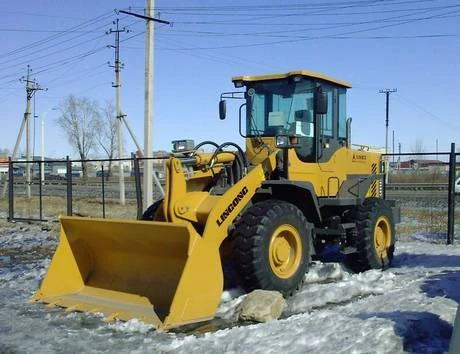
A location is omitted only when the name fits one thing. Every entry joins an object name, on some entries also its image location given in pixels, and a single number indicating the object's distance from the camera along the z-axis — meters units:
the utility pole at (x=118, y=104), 25.95
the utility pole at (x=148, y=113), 18.36
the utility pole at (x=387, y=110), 70.69
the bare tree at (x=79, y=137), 71.88
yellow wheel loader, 6.83
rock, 6.50
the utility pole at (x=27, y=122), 37.34
